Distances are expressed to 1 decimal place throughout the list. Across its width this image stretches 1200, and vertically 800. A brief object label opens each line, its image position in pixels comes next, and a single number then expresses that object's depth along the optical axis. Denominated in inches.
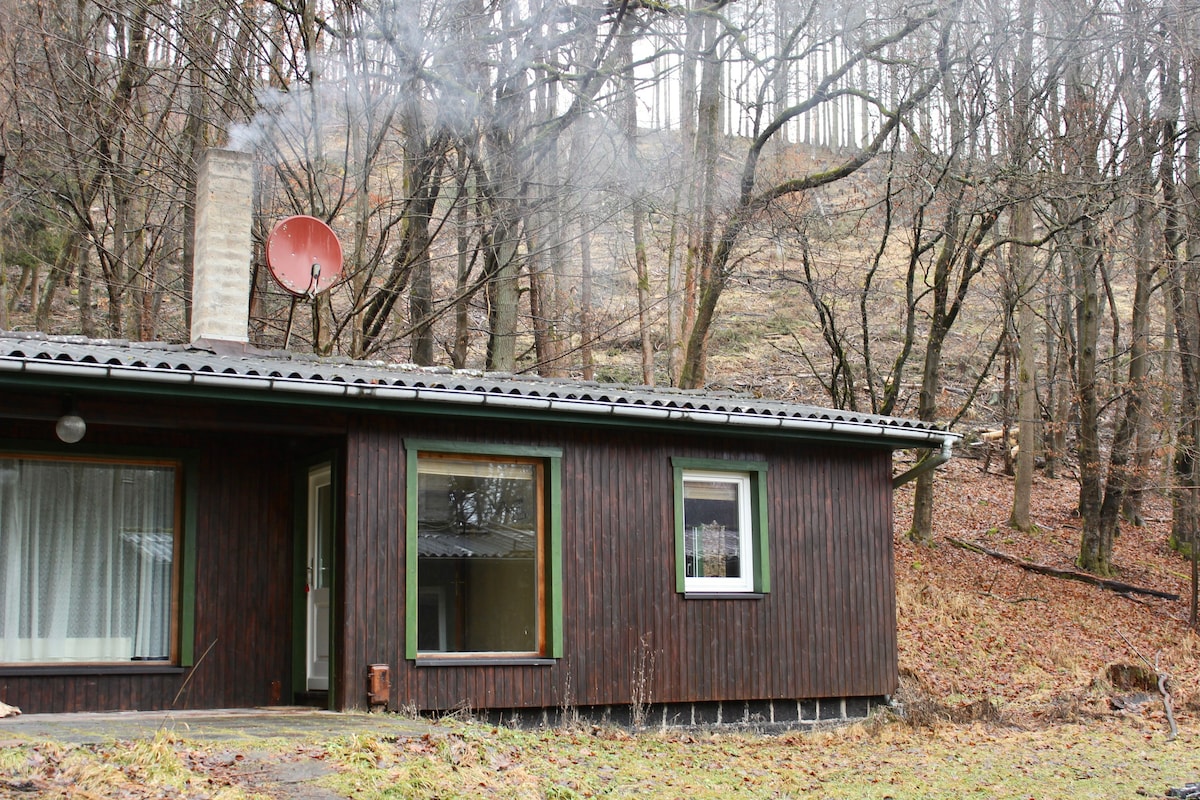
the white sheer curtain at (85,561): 314.7
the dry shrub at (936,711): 394.0
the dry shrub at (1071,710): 412.2
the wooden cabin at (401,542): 313.0
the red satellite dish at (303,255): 401.7
